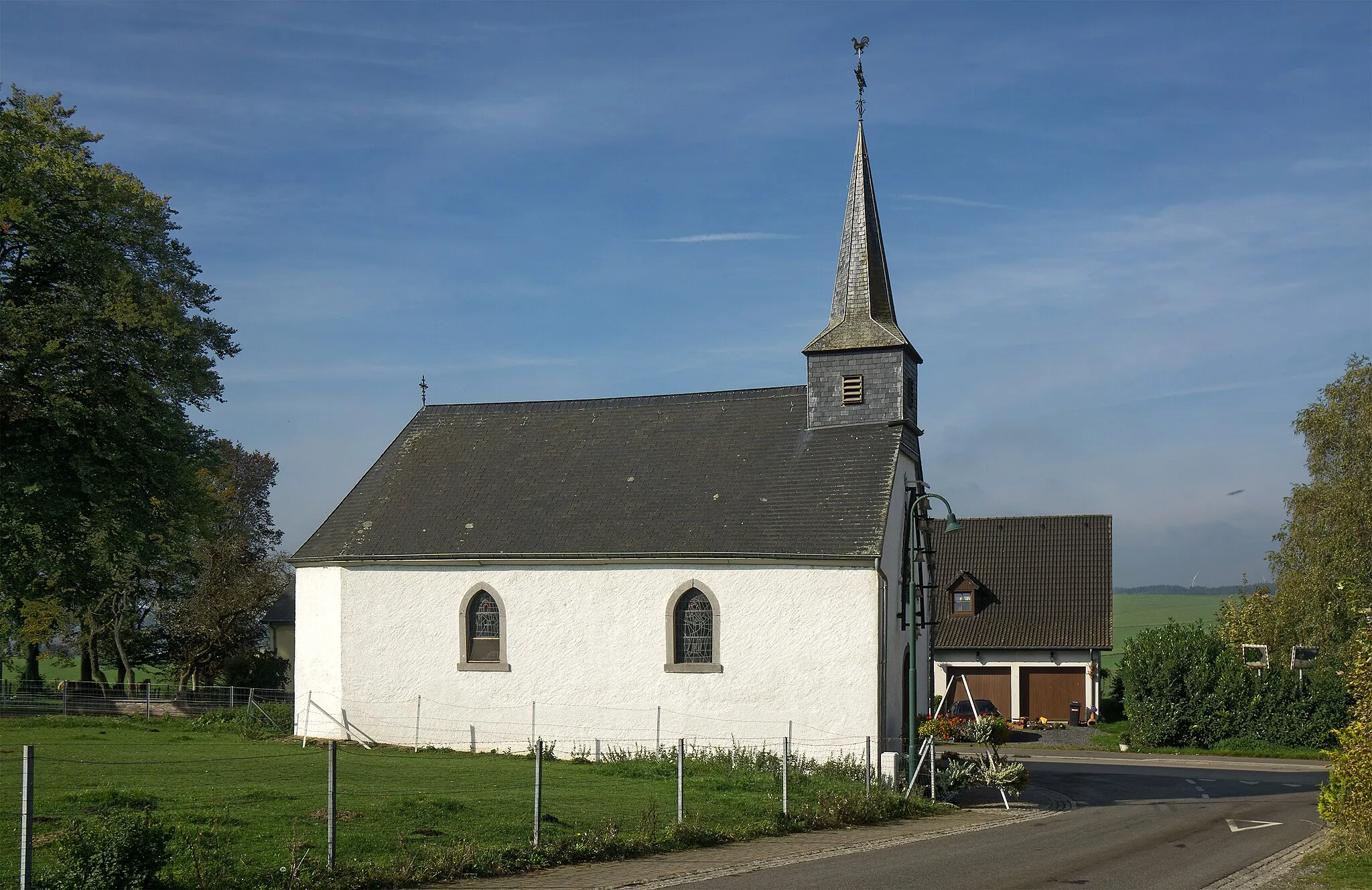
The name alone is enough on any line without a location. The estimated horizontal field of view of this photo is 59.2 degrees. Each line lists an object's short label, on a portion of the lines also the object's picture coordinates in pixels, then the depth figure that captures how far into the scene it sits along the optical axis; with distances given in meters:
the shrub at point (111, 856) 10.11
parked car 36.94
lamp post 20.98
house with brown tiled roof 40.16
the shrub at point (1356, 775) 14.61
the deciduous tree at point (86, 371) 22.20
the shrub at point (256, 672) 41.50
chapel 24.62
